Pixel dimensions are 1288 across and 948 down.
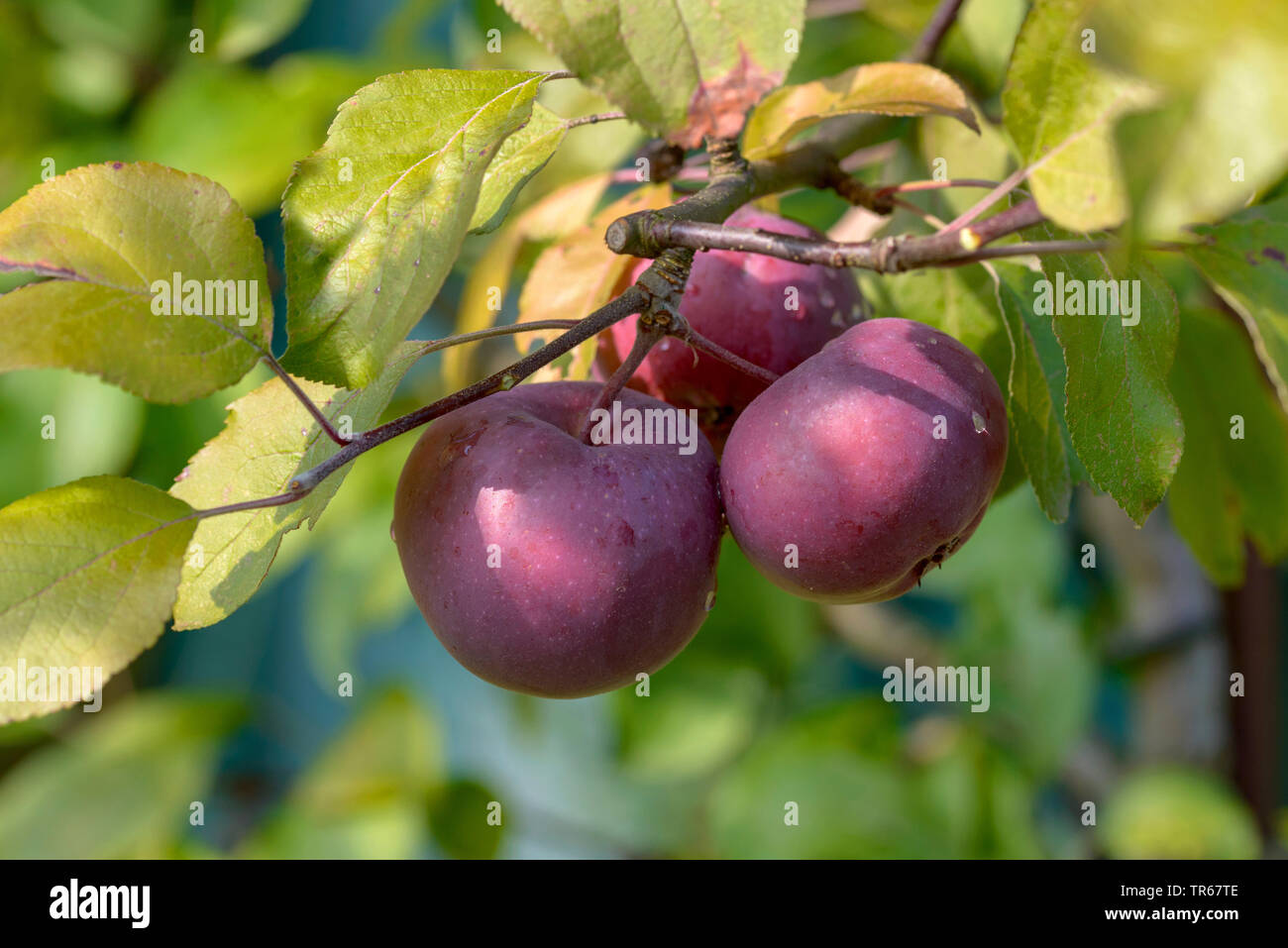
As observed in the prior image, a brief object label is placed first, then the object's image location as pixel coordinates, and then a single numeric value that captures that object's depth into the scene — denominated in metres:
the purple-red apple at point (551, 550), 0.38
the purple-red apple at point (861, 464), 0.37
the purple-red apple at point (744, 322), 0.47
